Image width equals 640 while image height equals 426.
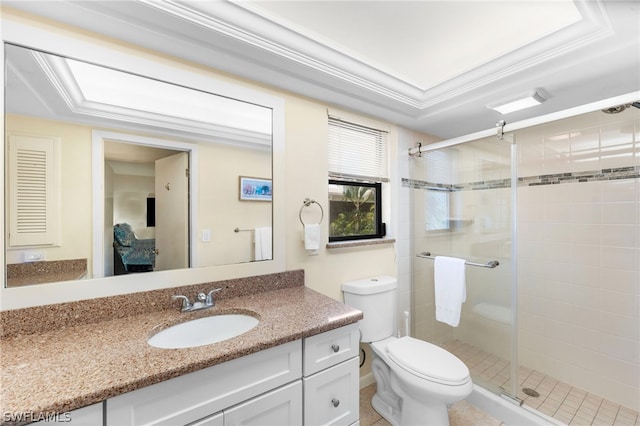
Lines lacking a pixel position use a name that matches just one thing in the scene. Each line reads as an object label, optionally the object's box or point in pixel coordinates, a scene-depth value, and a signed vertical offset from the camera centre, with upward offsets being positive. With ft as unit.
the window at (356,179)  6.56 +0.91
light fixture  5.54 +2.40
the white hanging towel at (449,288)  6.41 -1.77
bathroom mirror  3.51 +0.66
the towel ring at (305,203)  5.79 +0.27
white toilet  4.86 -2.87
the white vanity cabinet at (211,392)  2.64 -1.90
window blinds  6.47 +1.59
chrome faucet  4.29 -1.38
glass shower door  6.08 -0.71
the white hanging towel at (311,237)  5.59 -0.44
